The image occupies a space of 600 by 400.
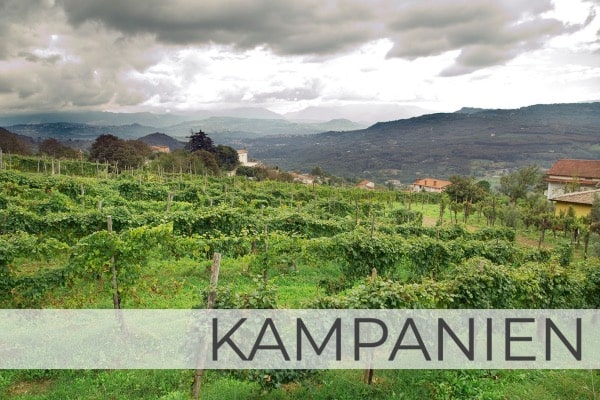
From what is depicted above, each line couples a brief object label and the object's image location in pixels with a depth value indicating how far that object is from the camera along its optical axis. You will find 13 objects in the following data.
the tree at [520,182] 45.25
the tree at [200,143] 84.19
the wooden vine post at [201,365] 6.30
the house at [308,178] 104.09
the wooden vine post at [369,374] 7.30
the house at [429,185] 96.25
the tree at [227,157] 82.38
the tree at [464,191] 42.50
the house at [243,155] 130.25
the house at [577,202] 31.77
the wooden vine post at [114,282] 8.27
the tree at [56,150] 74.94
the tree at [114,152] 63.88
